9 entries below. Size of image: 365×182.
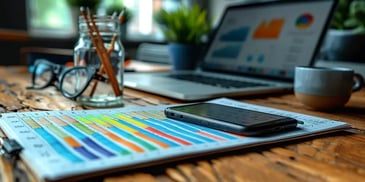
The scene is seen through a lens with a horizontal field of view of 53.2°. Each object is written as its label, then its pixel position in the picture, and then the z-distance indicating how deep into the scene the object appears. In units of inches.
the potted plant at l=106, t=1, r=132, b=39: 98.7
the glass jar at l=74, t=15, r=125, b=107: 27.3
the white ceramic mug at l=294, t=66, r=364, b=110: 24.3
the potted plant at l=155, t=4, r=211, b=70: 48.6
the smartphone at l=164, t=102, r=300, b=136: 16.8
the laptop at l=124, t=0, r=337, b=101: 32.9
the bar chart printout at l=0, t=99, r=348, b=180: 12.6
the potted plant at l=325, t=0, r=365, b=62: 40.9
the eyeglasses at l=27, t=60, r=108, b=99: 27.3
